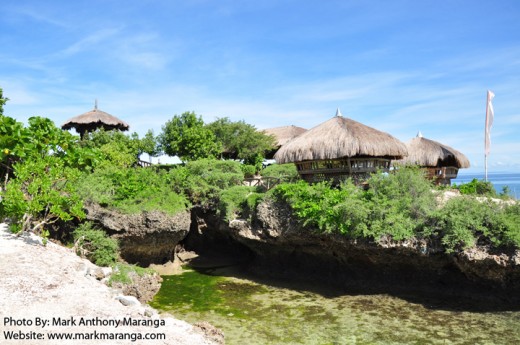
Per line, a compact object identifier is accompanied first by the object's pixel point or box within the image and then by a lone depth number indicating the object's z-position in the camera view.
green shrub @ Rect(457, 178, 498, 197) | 16.33
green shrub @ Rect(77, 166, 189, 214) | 13.64
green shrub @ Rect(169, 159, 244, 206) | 15.93
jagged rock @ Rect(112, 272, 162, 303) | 10.98
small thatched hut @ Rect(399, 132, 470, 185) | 20.97
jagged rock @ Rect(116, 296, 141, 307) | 8.68
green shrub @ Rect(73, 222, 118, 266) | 12.21
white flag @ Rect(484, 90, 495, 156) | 18.64
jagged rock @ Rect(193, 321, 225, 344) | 8.15
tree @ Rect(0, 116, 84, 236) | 10.88
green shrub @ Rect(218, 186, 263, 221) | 14.28
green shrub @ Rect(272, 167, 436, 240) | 11.59
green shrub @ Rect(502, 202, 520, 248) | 10.30
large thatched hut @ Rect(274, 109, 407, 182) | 14.59
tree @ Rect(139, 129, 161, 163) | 29.81
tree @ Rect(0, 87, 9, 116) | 18.56
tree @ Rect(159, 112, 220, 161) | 26.41
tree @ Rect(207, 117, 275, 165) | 28.41
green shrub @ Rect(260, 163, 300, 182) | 21.20
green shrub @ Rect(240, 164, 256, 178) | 23.73
